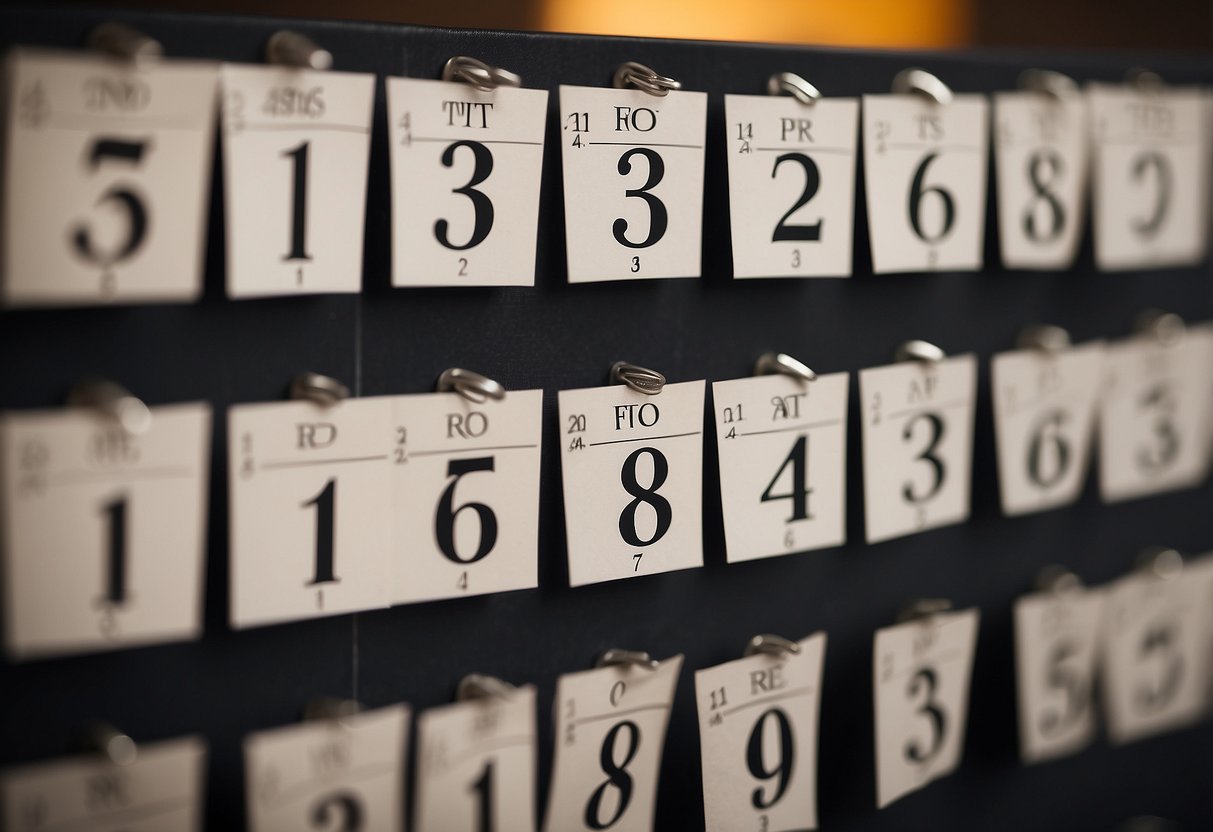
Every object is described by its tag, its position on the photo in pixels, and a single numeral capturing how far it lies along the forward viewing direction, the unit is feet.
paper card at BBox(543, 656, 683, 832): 2.60
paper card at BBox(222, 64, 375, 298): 2.15
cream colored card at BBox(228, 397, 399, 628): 2.21
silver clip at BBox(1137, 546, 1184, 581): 3.62
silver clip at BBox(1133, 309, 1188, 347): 3.53
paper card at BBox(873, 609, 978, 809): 3.06
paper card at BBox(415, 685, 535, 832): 2.42
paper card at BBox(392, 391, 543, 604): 2.38
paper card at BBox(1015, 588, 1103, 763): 3.34
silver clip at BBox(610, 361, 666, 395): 2.59
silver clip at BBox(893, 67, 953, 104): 2.96
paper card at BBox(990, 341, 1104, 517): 3.22
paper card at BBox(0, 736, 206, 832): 2.06
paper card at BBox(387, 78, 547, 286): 2.31
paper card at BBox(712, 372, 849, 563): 2.74
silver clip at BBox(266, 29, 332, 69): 2.18
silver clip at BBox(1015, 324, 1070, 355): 3.27
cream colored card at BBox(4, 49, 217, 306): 1.98
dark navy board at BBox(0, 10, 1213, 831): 2.18
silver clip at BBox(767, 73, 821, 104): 2.75
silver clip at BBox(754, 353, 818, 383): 2.80
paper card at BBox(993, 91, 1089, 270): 3.14
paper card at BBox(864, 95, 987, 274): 2.91
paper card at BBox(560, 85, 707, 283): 2.51
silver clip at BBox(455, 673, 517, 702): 2.48
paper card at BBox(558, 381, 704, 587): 2.56
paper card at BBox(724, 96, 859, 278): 2.69
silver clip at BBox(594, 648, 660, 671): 2.66
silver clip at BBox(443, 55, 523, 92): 2.34
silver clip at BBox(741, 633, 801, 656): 2.85
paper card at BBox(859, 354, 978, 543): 2.97
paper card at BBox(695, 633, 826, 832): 2.77
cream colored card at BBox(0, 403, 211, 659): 2.01
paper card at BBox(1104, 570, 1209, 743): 3.56
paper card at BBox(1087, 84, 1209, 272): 3.34
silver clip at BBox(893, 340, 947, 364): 3.01
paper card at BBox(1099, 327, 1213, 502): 3.48
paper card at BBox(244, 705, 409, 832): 2.24
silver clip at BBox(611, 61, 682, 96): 2.56
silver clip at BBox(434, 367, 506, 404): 2.39
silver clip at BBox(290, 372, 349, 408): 2.25
